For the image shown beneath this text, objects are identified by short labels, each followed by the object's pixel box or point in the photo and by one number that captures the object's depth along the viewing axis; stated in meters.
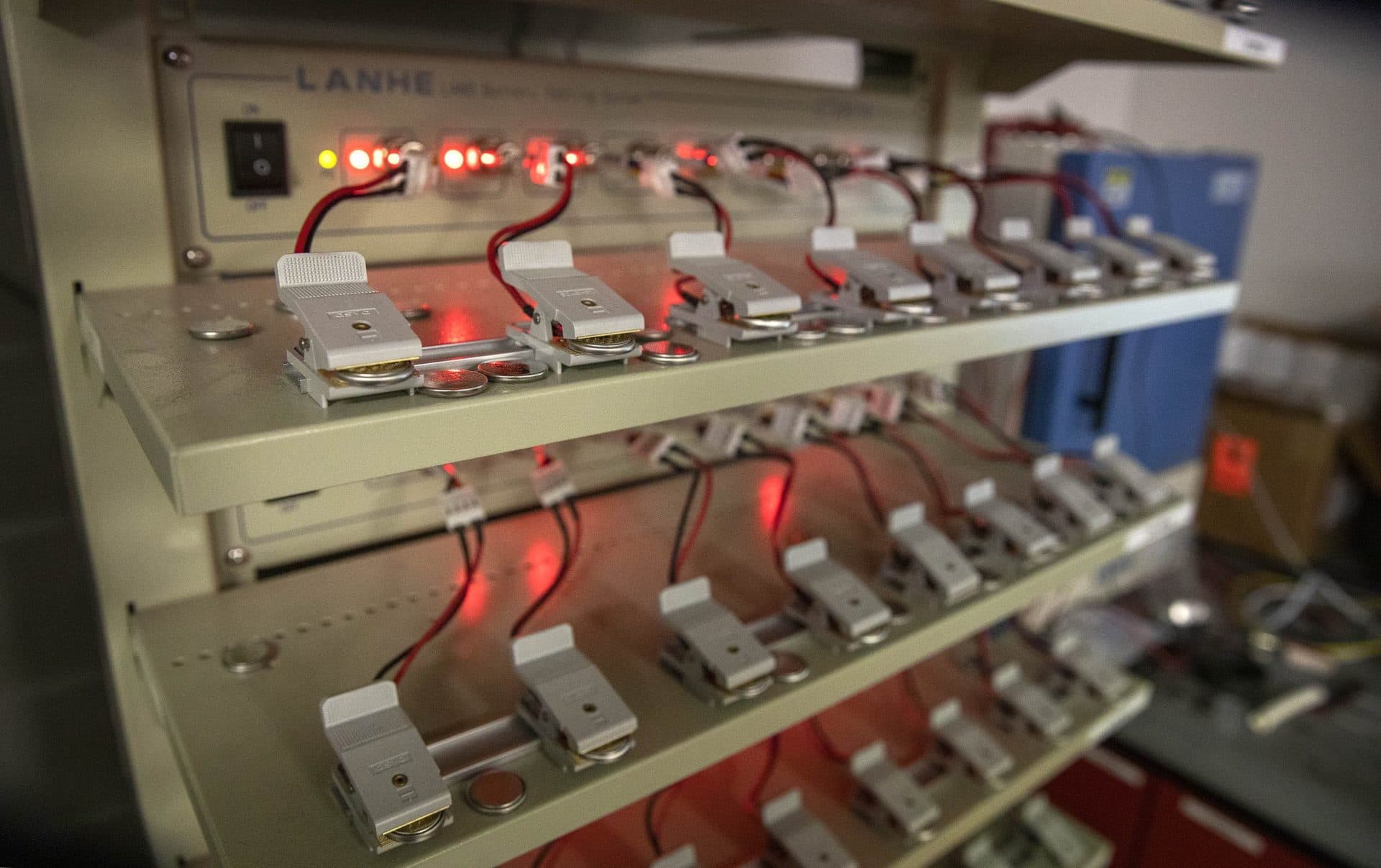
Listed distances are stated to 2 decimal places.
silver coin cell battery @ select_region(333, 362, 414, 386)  0.44
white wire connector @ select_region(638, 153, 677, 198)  0.84
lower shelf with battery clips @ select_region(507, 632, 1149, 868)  0.88
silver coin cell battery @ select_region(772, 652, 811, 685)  0.70
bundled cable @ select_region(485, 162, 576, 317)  0.58
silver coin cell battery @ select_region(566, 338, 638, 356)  0.53
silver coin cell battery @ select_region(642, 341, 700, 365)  0.56
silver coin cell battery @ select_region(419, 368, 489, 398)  0.47
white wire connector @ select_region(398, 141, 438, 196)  0.71
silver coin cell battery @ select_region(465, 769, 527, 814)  0.55
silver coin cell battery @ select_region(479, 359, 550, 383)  0.50
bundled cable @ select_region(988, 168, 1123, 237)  1.05
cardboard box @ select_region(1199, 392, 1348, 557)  2.17
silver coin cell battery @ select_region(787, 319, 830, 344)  0.64
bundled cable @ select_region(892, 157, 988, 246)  0.98
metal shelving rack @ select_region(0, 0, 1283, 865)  0.45
